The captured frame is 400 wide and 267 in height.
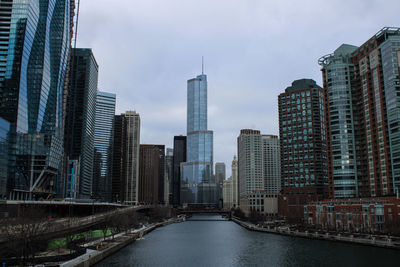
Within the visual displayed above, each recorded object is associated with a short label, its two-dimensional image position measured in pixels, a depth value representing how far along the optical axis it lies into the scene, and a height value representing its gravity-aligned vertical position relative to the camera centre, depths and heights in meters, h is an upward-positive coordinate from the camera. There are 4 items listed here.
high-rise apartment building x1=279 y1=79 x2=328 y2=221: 191.18 -13.33
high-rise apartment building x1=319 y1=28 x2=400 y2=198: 144.25 +32.17
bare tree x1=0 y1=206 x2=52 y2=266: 54.06 -7.18
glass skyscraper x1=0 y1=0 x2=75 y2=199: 167.25 +43.80
